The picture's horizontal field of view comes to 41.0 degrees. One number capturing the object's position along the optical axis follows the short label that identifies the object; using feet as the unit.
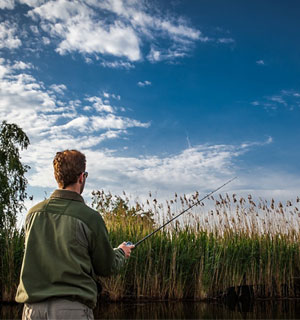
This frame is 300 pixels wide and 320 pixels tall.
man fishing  7.50
